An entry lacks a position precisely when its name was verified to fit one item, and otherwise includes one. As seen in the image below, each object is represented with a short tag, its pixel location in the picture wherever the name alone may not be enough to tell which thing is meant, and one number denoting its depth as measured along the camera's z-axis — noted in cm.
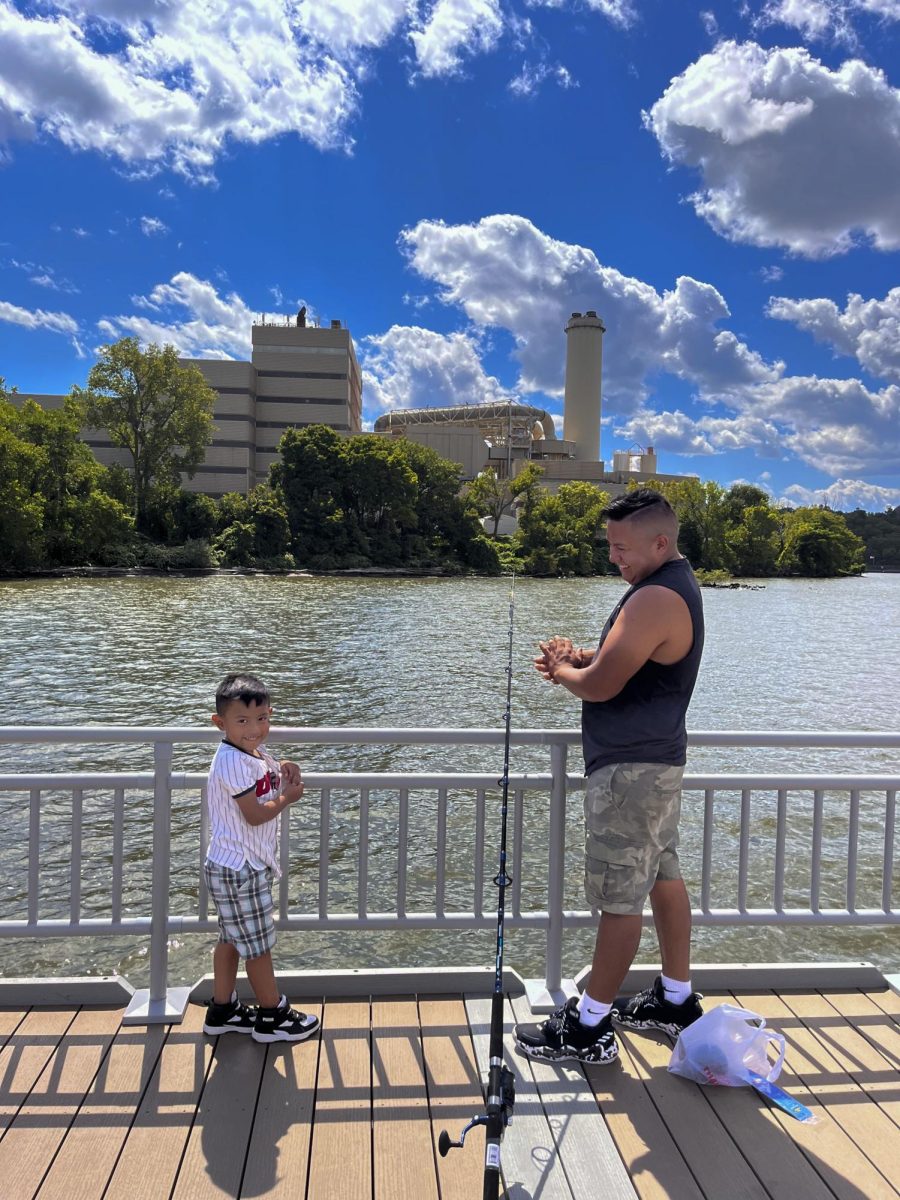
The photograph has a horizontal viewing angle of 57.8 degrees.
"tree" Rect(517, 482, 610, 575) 6706
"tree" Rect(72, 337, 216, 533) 5684
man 242
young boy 262
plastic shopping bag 249
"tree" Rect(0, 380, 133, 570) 4266
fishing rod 180
